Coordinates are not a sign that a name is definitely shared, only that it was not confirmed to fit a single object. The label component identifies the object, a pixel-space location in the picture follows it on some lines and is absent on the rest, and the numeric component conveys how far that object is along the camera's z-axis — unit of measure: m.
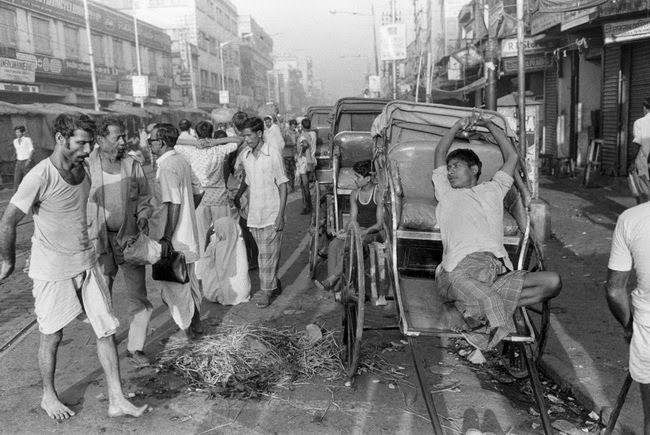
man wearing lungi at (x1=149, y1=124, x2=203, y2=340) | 5.19
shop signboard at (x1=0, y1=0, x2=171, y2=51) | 30.81
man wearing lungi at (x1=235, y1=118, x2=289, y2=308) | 6.46
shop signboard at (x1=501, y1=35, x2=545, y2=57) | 15.28
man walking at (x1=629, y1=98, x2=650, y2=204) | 7.74
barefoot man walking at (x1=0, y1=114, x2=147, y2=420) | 3.69
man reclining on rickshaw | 3.76
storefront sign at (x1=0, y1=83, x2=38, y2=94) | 24.36
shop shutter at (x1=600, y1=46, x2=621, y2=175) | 13.46
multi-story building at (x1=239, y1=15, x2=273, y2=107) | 90.00
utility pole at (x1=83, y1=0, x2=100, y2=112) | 26.73
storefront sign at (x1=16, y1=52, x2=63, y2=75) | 26.35
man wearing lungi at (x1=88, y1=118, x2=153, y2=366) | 4.74
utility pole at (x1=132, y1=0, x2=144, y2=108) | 36.60
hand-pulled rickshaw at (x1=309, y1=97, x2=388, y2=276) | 7.46
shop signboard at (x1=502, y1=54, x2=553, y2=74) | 17.38
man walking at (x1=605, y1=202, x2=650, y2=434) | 2.79
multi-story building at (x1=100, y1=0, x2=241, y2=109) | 57.38
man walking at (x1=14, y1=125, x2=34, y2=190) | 16.28
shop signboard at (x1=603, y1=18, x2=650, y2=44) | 9.84
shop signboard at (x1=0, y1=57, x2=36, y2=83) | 24.44
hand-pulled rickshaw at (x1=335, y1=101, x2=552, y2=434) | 3.86
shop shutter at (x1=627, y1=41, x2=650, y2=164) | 12.34
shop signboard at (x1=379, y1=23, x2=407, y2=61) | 26.48
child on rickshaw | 5.32
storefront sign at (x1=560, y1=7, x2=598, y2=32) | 10.89
